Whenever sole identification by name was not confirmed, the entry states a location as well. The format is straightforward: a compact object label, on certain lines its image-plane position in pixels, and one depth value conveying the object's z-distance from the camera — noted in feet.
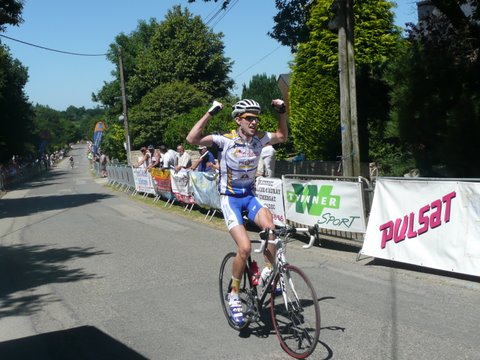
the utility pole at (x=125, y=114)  110.93
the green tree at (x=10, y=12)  74.74
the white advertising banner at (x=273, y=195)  35.91
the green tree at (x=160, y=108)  144.15
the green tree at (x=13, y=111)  153.07
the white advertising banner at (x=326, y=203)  29.86
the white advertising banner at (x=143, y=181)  67.46
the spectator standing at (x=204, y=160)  49.62
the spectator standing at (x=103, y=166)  153.17
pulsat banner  23.50
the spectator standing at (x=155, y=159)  65.87
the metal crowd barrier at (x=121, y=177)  80.53
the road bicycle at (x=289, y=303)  14.85
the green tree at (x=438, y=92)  38.68
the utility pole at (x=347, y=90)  38.19
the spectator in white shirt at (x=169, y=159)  59.82
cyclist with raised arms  17.42
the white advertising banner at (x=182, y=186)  52.26
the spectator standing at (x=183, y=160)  56.04
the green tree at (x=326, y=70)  69.36
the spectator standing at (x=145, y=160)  71.72
